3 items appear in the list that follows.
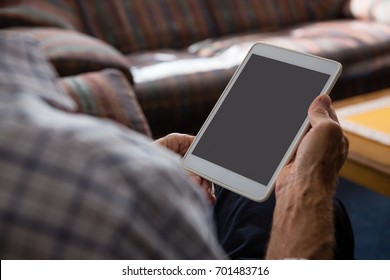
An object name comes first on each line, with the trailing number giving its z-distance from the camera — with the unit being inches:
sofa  115.8
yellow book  106.7
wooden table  103.7
